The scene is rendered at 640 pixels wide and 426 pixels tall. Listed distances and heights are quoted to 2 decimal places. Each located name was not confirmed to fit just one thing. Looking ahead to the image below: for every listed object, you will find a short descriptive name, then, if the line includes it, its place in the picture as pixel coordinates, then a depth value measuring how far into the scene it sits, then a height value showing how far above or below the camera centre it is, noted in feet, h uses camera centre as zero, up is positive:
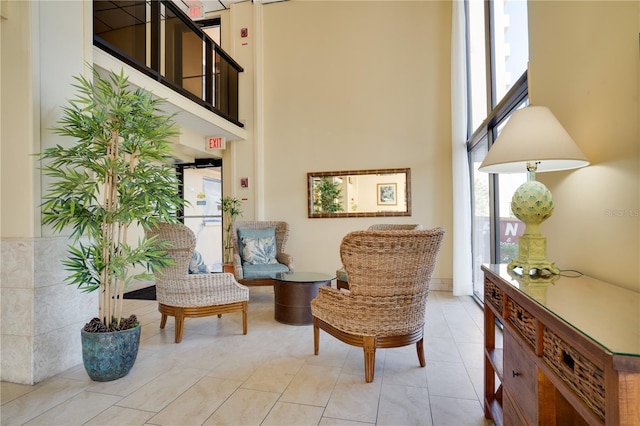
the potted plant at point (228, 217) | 18.38 -0.12
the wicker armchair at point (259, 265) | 13.65 -1.94
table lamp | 4.54 +0.78
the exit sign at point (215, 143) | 17.89 +3.96
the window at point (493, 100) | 8.93 +3.66
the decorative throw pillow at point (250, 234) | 14.75 -0.89
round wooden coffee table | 11.28 -2.93
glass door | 20.06 +0.57
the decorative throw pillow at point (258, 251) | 14.49 -1.62
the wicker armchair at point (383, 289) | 6.93 -1.67
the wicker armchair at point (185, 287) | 9.30 -2.14
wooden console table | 2.18 -1.21
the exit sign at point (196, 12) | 13.70 +8.60
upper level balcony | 11.71 +6.64
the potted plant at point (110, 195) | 7.18 +0.49
